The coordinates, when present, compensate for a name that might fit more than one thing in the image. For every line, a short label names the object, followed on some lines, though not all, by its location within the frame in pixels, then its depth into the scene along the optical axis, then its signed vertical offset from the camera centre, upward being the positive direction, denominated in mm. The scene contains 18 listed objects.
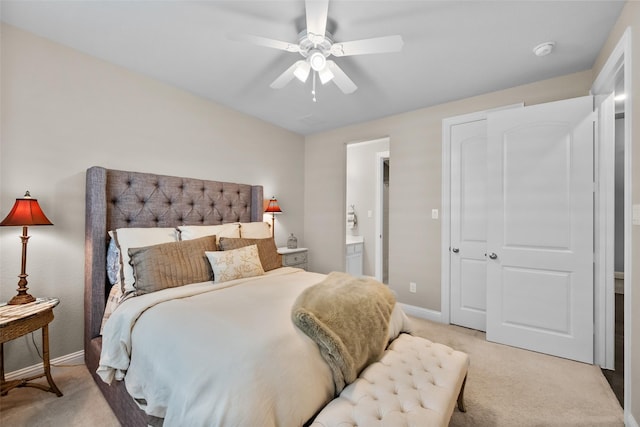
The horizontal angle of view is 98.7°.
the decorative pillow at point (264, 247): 2363 -318
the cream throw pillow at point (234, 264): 2107 -411
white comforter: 1001 -633
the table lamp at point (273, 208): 3461 +58
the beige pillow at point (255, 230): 2723 -185
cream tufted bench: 1076 -803
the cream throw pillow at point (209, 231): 2379 -168
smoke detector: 2008 +1231
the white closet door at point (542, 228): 2234 -126
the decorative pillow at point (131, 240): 1917 -215
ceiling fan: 1547 +1028
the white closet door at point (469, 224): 2836 -111
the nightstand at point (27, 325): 1522 -659
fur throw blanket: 1268 -561
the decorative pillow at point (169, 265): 1865 -383
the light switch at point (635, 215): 1482 -7
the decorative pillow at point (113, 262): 2037 -376
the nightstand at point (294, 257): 3429 -577
